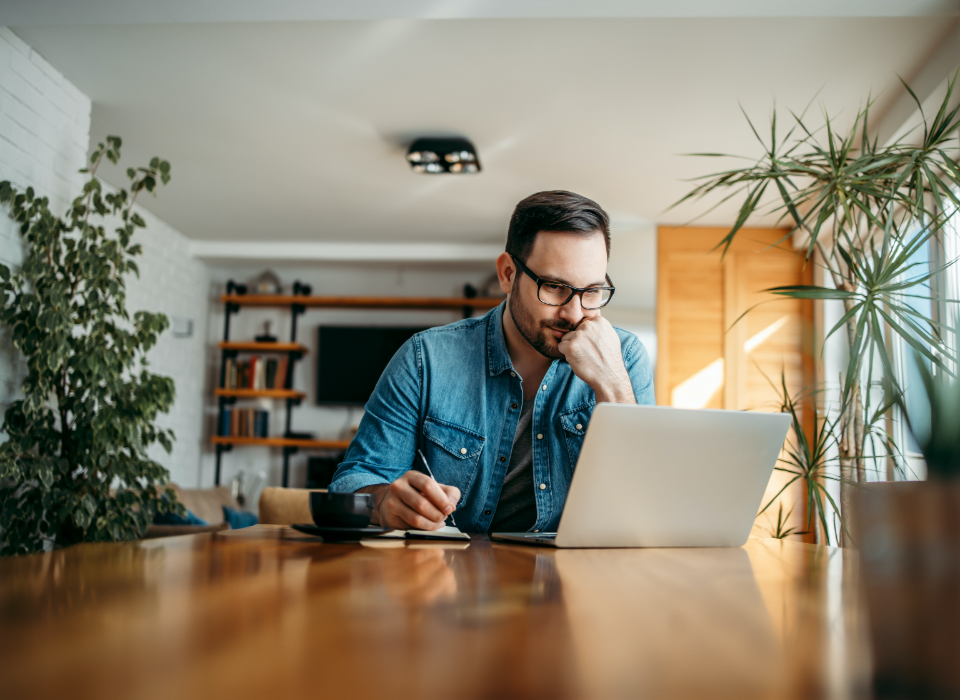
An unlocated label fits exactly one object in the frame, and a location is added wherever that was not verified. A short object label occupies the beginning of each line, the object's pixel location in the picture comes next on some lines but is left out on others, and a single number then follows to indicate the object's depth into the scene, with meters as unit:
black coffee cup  0.91
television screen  6.13
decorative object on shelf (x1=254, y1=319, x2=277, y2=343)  6.22
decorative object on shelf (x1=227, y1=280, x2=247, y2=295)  6.23
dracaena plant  2.05
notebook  1.02
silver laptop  0.89
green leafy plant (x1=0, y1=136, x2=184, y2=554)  2.74
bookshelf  5.96
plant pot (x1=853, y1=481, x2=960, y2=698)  0.26
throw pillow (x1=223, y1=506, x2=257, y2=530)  4.57
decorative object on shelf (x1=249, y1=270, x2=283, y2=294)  6.16
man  1.42
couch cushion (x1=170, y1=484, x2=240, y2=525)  4.59
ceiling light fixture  3.82
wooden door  5.06
